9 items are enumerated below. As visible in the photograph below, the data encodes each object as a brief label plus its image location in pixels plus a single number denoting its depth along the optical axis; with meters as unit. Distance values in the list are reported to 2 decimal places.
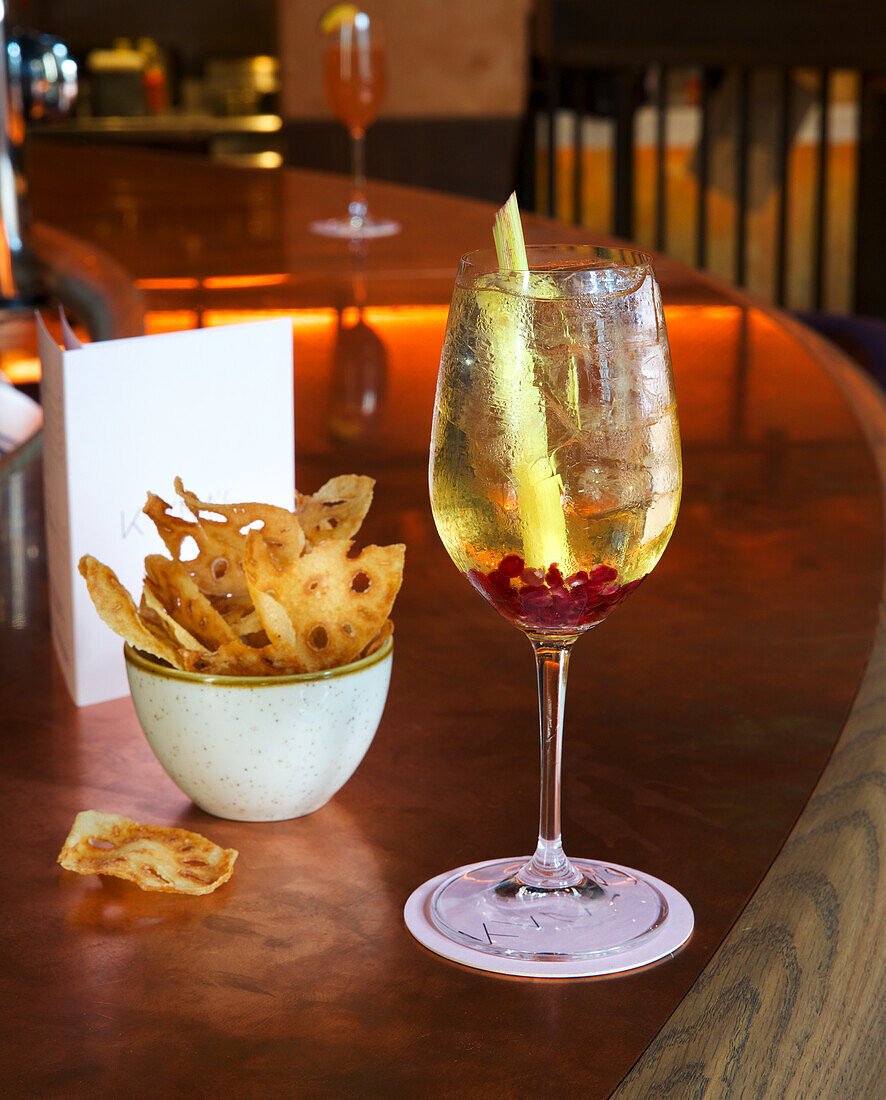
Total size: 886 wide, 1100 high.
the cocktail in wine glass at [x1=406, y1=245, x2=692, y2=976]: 0.90
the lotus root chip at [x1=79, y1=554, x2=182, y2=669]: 0.96
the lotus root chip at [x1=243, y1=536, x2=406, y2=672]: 0.96
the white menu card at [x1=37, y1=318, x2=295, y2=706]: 1.07
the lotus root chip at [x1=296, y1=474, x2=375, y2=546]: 1.02
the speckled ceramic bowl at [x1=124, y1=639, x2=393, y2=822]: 0.96
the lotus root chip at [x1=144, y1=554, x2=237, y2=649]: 0.97
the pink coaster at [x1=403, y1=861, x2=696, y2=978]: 0.90
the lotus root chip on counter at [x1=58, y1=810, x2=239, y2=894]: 0.94
